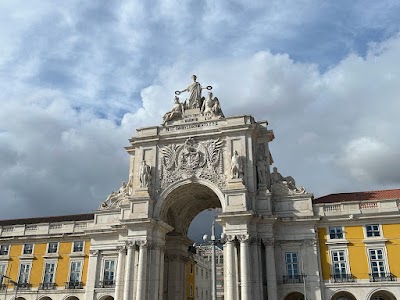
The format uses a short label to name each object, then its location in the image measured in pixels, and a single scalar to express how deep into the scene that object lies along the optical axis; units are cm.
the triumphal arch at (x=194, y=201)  3934
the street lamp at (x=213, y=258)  2767
